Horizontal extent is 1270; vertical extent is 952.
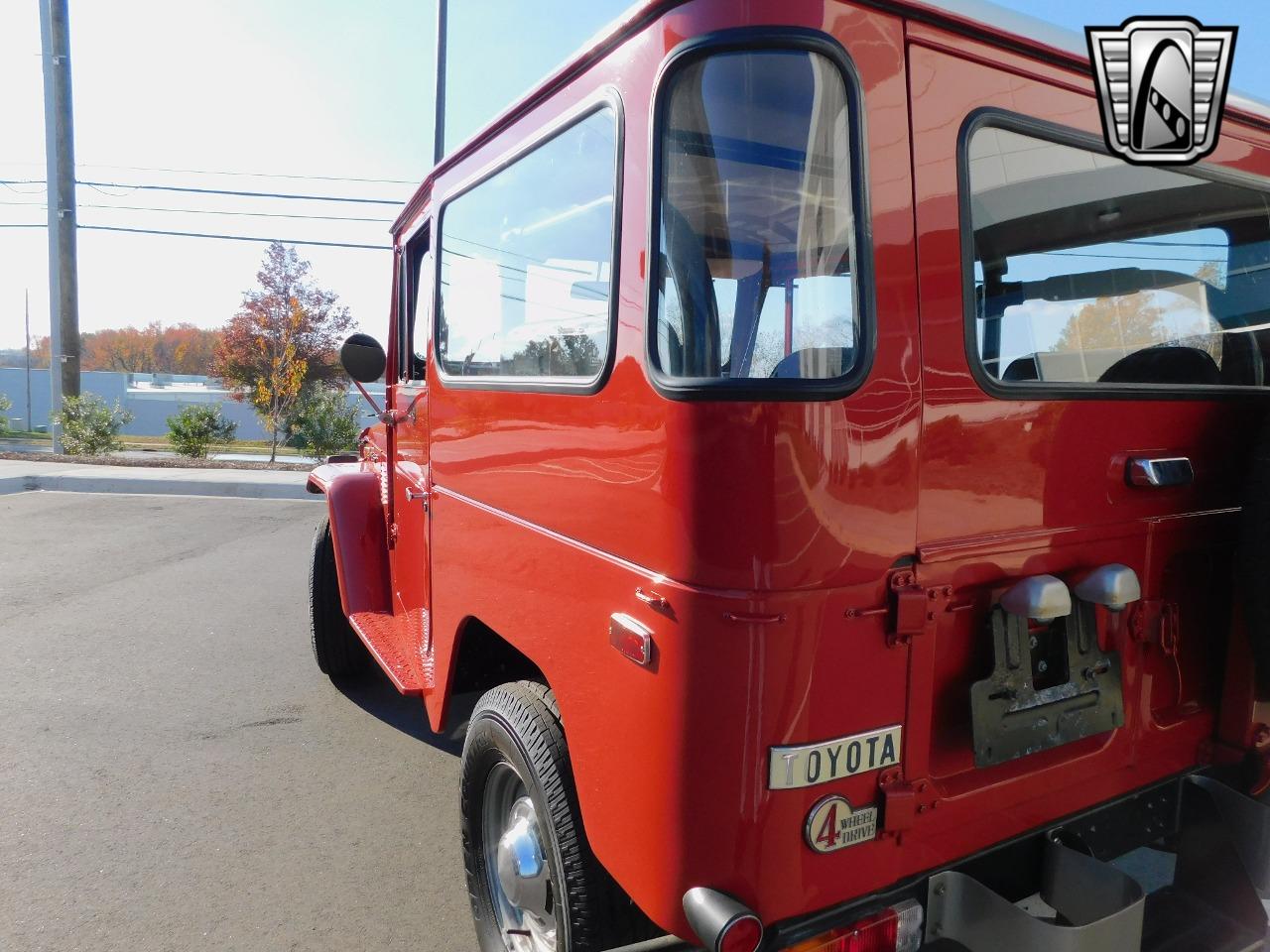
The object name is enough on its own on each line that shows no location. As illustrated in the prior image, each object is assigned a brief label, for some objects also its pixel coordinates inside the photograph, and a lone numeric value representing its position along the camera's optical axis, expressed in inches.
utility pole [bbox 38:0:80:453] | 576.7
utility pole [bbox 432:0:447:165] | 530.9
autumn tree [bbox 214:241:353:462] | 1034.1
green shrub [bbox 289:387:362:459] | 645.9
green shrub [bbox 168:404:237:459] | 606.9
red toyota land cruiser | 59.5
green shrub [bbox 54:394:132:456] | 584.1
